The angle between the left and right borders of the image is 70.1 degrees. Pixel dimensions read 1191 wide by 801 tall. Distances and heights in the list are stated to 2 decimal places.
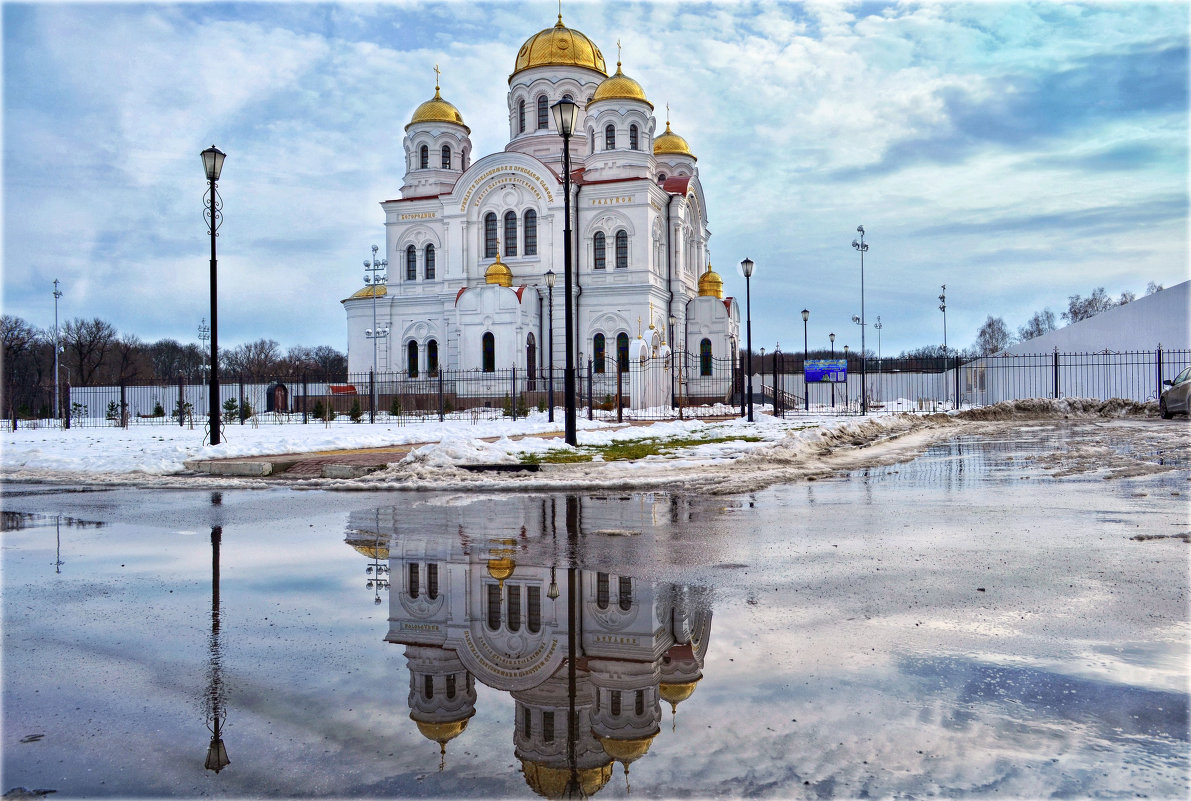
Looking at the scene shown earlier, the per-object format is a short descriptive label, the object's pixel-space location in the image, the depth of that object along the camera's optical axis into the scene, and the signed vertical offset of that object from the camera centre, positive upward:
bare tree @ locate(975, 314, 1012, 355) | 109.12 +8.00
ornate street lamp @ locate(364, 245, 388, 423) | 49.13 +7.97
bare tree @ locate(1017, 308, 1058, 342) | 107.00 +9.08
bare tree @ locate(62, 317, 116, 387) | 78.44 +5.79
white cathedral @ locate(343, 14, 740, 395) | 45.69 +8.96
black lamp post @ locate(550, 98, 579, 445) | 15.02 +2.98
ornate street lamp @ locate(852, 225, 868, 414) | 45.50 +8.04
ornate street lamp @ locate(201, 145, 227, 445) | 16.30 +3.24
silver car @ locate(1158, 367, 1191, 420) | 23.58 -0.10
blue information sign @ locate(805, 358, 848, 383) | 38.38 +1.22
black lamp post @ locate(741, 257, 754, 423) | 26.15 +2.73
